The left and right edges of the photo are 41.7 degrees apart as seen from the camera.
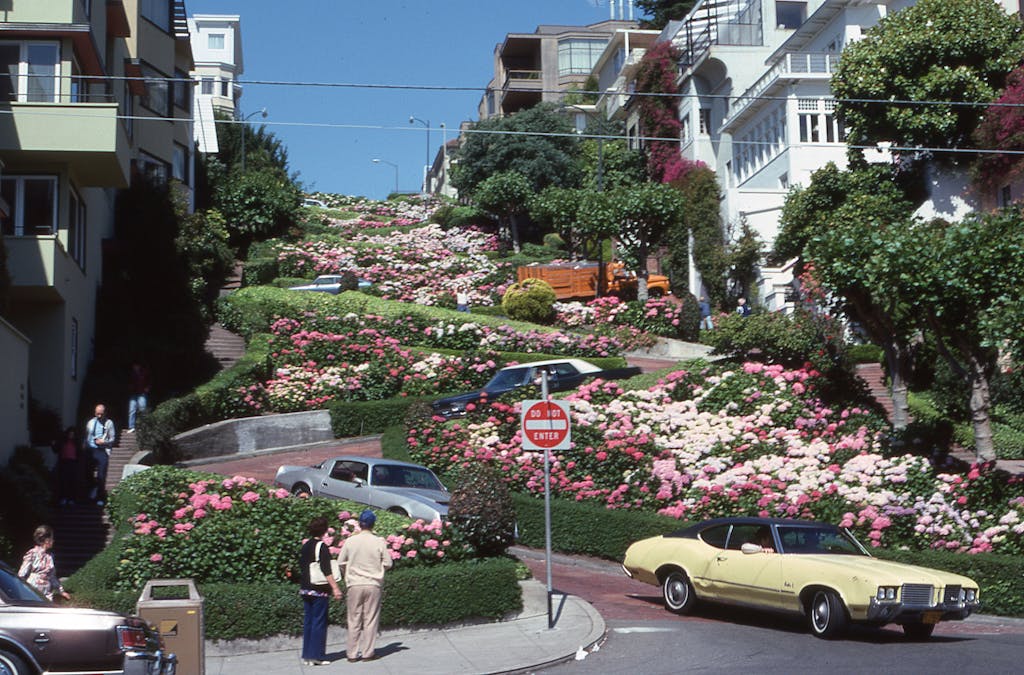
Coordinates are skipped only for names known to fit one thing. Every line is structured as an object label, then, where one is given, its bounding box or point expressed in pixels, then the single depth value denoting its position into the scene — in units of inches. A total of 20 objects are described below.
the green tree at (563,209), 2176.4
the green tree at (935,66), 1547.7
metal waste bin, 463.8
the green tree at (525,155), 2869.1
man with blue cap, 542.6
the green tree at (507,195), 2706.7
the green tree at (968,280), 883.4
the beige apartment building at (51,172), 989.8
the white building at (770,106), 1857.8
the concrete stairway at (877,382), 1233.5
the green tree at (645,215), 1915.6
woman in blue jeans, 536.1
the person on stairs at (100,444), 901.2
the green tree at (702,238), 1985.7
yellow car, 574.6
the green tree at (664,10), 3395.7
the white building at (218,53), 4570.4
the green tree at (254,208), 2217.0
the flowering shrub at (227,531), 637.3
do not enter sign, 634.2
